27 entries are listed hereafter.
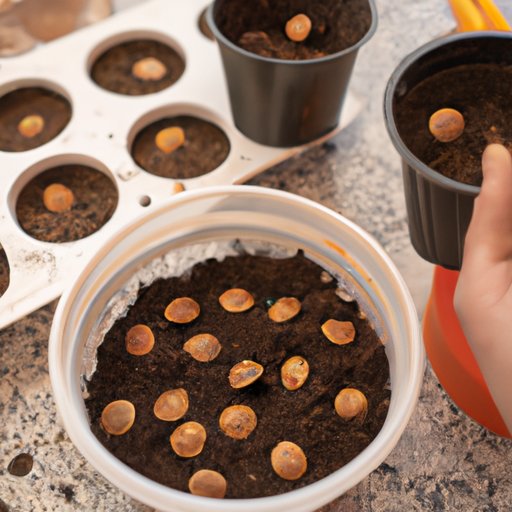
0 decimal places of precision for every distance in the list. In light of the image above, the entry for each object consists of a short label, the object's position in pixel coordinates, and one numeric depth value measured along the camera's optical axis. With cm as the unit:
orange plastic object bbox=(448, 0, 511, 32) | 57
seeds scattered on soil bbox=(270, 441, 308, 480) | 49
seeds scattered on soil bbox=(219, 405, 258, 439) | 51
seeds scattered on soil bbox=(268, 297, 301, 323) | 57
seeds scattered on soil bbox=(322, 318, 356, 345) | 55
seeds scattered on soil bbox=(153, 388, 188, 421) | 52
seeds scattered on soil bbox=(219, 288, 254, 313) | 57
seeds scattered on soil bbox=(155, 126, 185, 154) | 74
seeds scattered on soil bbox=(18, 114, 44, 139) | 75
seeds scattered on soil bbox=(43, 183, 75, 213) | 69
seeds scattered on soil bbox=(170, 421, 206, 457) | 50
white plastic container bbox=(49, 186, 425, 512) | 43
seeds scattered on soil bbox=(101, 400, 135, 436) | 51
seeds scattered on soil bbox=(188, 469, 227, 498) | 48
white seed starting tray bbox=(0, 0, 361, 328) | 63
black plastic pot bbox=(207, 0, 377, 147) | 63
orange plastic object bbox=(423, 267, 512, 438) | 55
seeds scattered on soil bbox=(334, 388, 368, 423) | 52
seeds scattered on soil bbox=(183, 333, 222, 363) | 54
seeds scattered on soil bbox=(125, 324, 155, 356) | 55
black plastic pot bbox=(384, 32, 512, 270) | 49
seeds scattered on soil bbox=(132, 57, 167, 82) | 80
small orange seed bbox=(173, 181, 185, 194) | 68
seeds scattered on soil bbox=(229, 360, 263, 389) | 53
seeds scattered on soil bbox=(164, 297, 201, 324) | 57
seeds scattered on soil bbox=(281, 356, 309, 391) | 53
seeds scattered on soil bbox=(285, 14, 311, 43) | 71
